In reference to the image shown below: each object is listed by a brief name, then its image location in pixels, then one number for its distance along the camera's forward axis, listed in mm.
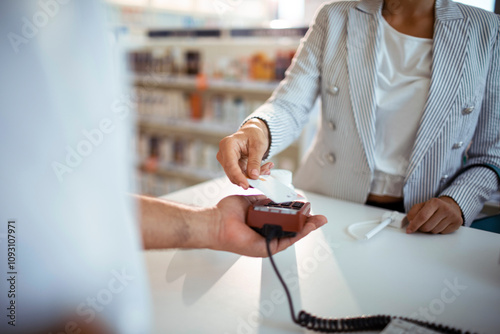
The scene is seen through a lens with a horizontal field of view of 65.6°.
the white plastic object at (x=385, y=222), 914
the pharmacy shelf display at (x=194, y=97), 2684
